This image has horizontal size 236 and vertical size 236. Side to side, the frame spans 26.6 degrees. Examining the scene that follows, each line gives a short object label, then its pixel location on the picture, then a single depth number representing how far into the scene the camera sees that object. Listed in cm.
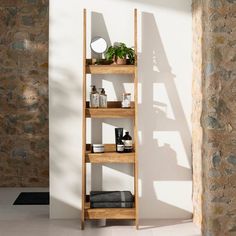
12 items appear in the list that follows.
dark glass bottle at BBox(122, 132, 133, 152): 416
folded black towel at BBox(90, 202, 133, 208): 411
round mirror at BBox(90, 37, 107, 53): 421
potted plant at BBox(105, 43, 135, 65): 413
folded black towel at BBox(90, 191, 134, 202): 411
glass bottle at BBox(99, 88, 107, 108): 417
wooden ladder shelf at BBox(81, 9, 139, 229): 408
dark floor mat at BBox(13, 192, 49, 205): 515
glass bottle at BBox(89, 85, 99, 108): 415
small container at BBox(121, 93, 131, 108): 419
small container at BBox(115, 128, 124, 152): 416
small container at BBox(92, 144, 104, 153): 414
